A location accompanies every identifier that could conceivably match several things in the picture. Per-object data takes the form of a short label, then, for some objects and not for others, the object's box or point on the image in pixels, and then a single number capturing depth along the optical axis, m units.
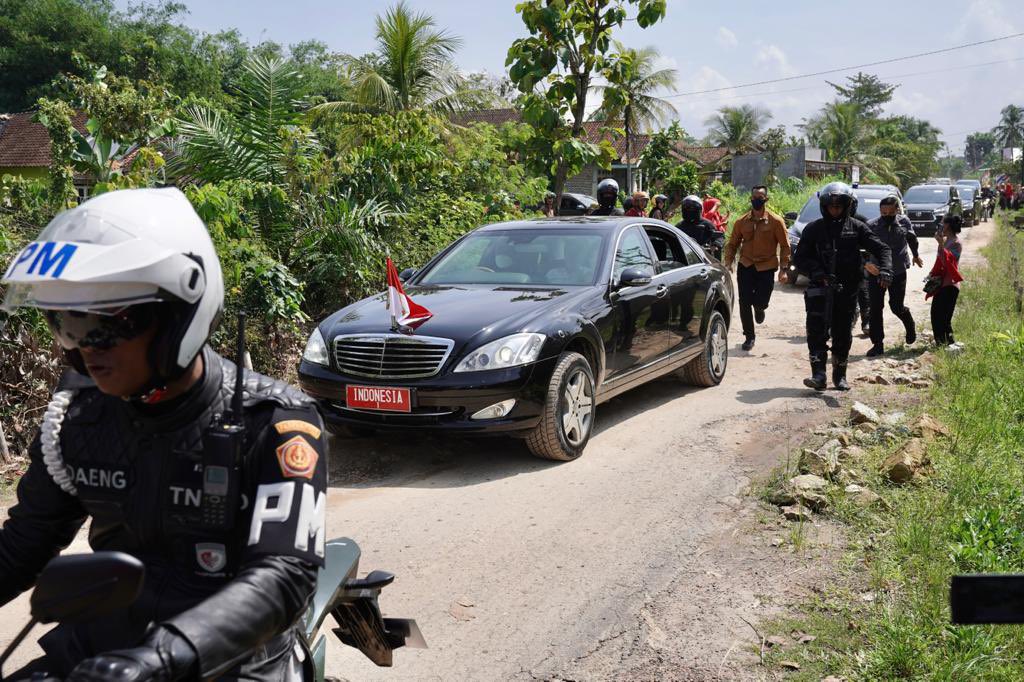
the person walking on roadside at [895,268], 10.70
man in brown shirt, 11.24
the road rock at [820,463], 5.88
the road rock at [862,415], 7.20
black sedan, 6.16
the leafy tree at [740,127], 50.66
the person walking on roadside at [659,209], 13.05
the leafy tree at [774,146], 39.25
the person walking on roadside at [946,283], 10.34
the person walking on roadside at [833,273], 8.70
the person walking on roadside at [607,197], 11.60
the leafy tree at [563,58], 12.48
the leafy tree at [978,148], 177.25
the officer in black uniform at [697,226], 12.16
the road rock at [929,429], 6.63
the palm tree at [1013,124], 117.88
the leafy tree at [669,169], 23.33
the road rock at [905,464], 5.77
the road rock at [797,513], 5.33
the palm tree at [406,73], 25.14
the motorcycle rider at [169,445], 1.77
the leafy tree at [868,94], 72.75
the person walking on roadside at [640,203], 12.16
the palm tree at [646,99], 37.47
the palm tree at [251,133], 9.59
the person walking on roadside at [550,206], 14.64
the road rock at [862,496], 5.42
